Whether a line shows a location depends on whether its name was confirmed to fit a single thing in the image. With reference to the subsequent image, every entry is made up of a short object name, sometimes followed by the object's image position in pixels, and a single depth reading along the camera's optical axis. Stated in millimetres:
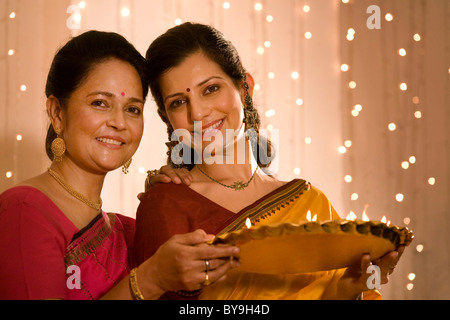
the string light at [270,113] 2975
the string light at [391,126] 3121
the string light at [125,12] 2637
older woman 1421
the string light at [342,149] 3084
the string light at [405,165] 3131
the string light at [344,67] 3090
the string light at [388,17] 3122
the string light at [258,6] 2975
